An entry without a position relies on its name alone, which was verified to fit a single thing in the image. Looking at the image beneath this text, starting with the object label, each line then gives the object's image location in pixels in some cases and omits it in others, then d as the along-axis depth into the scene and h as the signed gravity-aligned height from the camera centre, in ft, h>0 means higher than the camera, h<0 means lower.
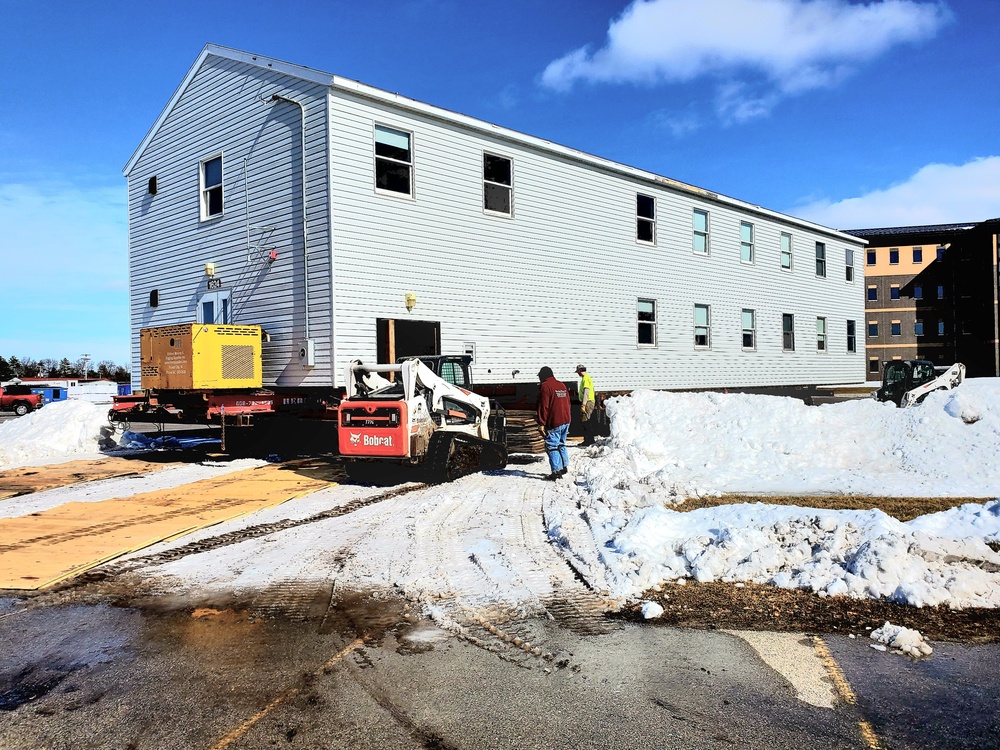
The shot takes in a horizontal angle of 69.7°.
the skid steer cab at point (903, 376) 72.54 -0.88
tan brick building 204.99 +21.91
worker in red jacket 37.63 -2.30
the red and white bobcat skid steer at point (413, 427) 35.29 -2.68
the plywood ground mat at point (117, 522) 22.59 -5.60
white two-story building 48.32 +11.01
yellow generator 45.37 +1.46
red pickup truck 119.75 -3.26
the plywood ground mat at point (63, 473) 37.68 -5.40
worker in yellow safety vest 55.67 -2.42
